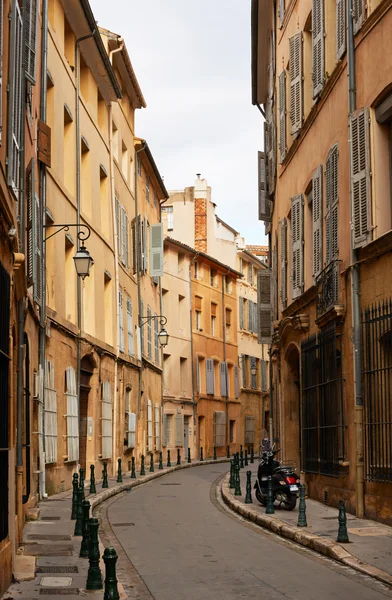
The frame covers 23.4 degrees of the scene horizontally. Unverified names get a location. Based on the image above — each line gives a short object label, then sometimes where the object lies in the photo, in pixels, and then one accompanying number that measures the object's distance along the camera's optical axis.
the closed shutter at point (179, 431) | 42.12
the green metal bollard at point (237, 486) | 20.22
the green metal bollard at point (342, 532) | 11.62
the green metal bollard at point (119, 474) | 24.22
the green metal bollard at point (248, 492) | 17.97
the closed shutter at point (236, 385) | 51.12
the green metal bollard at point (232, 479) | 22.29
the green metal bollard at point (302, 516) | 13.53
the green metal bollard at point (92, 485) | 20.03
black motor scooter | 16.31
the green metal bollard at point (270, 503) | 15.58
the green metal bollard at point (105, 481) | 21.92
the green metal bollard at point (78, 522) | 13.12
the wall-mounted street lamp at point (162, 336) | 31.95
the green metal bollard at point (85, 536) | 10.96
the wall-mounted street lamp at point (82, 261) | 15.84
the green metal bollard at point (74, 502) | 14.92
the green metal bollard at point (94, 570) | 9.08
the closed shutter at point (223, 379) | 48.69
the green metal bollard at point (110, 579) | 7.12
